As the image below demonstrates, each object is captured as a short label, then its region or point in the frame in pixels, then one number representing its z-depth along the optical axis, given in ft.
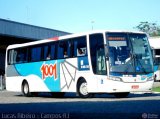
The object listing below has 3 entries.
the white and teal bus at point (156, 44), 139.64
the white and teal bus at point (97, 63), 64.08
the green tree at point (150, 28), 357.61
